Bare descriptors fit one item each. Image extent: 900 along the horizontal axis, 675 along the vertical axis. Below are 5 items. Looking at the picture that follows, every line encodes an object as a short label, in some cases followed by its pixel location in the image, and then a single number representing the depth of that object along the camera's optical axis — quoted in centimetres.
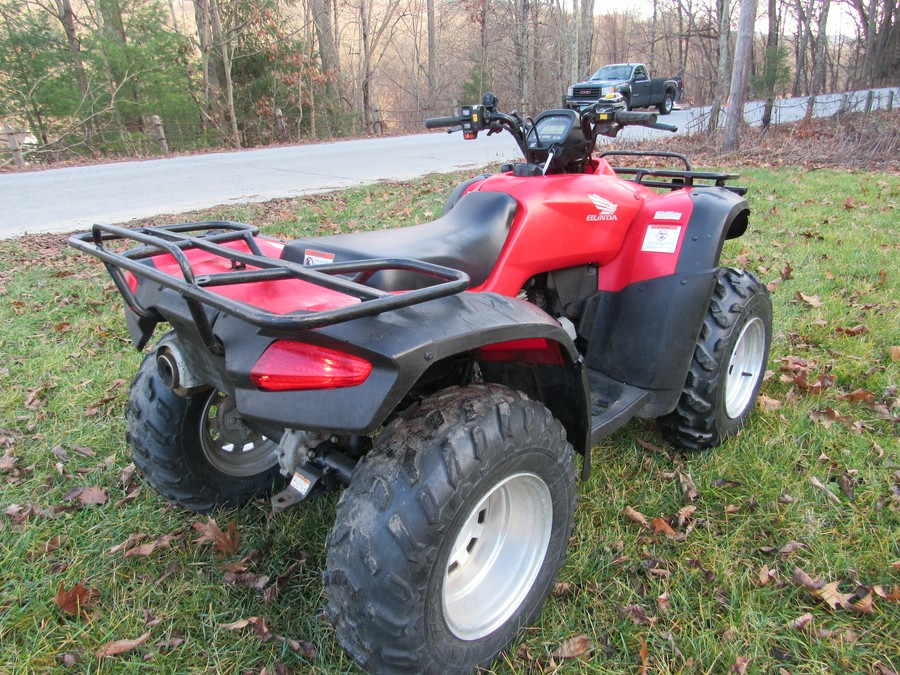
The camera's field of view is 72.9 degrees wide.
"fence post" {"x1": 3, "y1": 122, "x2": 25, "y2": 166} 1452
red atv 140
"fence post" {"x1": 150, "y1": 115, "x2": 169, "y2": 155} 1792
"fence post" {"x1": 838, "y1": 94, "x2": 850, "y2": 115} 1488
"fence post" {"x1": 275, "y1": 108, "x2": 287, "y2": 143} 2184
